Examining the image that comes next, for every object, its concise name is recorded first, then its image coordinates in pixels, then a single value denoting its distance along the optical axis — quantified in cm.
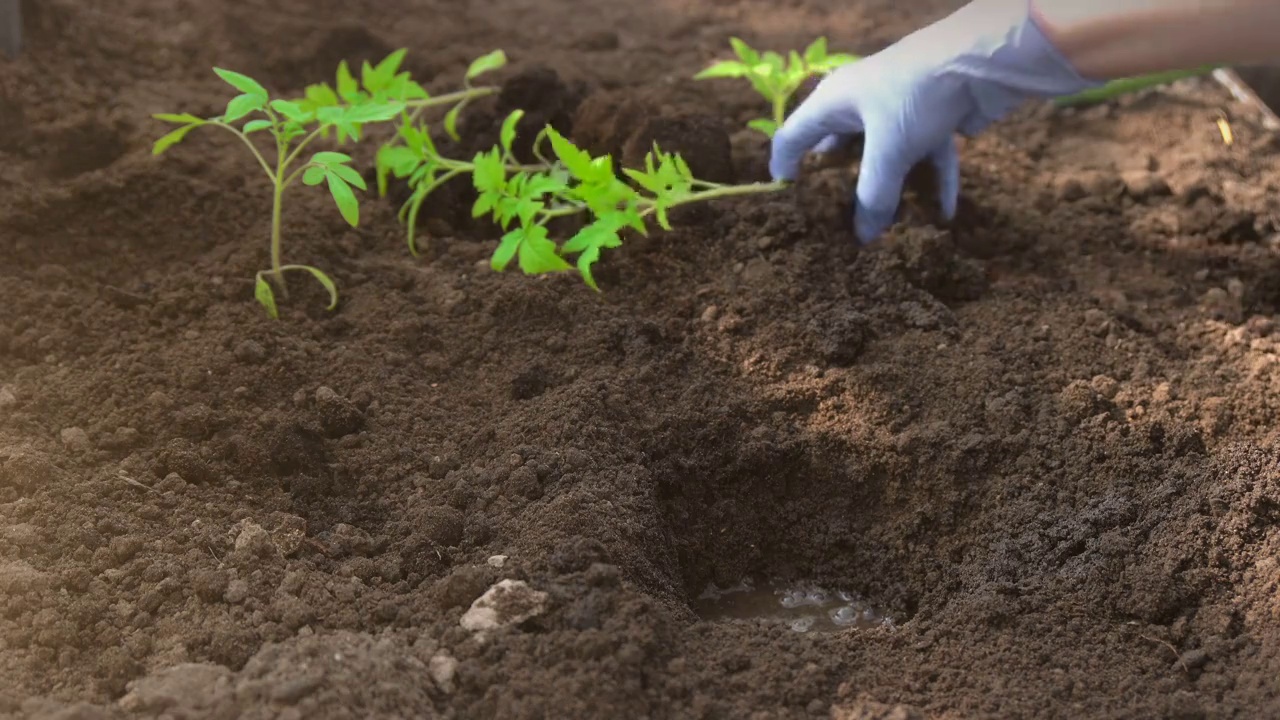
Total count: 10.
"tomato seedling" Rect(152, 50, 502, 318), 157
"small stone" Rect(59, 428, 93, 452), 154
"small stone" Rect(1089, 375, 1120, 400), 158
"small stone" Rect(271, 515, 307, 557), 151
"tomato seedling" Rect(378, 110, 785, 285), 159
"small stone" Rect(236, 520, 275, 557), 150
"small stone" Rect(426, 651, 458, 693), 145
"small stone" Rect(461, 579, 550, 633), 147
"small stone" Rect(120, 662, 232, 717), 143
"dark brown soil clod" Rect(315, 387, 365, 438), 157
